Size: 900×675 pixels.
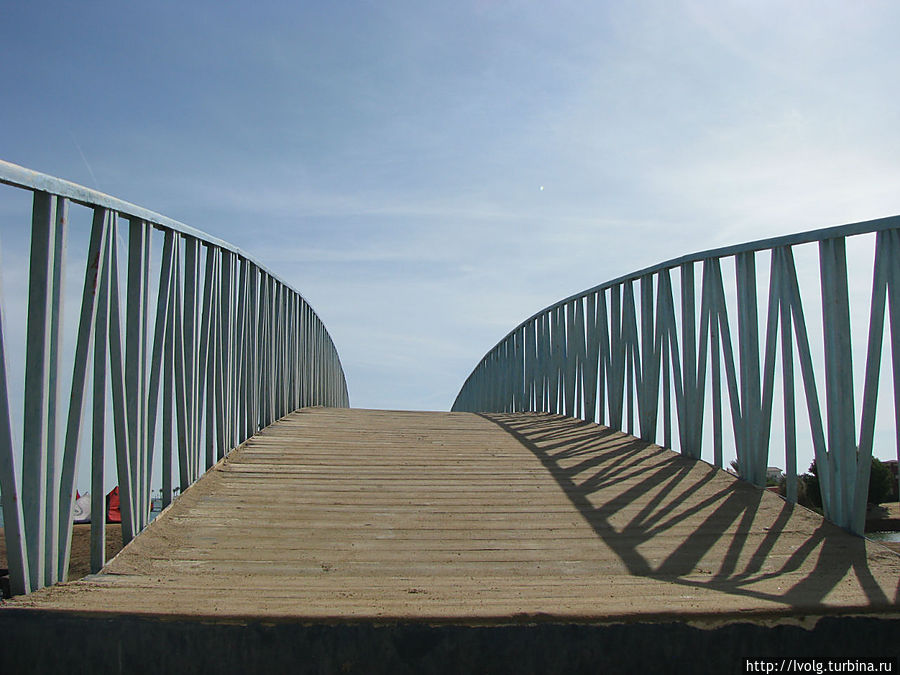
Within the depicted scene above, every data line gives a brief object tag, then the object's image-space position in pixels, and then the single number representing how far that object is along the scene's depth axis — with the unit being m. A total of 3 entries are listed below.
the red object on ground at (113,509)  11.80
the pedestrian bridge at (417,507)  2.76
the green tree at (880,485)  20.56
